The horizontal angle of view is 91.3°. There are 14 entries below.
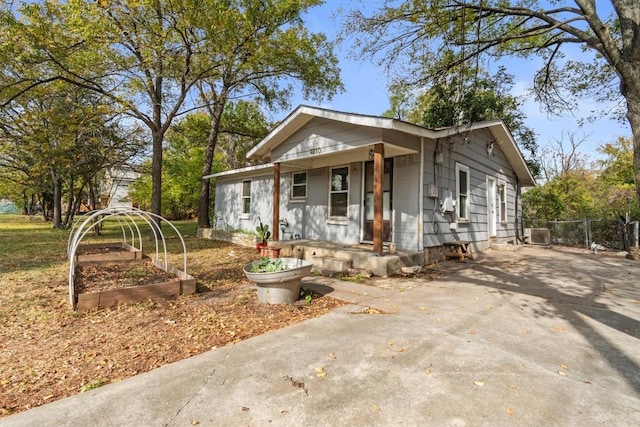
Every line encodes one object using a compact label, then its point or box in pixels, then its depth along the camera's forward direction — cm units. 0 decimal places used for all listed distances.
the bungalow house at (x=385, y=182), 714
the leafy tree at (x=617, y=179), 1293
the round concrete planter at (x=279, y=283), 431
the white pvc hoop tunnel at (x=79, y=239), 407
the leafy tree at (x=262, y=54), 857
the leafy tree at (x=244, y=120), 1728
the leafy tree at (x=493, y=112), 1012
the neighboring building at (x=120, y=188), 1596
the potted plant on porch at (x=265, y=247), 811
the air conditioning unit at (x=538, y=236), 1196
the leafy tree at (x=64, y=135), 1079
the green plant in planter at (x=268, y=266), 452
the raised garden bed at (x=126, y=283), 427
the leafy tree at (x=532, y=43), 406
